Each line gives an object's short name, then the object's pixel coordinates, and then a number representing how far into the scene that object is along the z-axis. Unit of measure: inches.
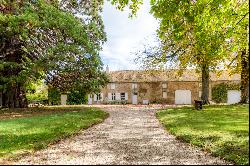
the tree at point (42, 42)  531.2
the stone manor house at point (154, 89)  1068.2
